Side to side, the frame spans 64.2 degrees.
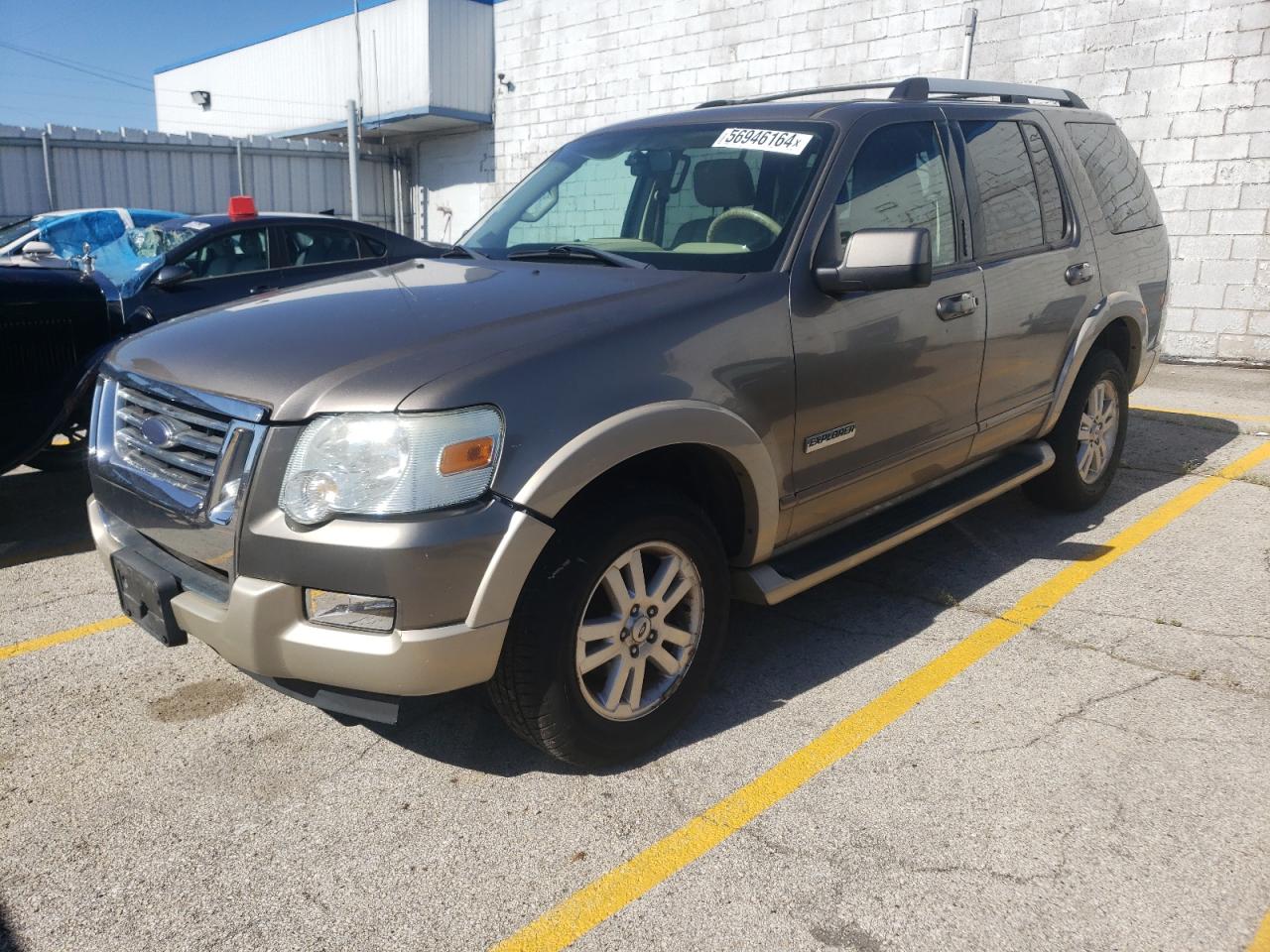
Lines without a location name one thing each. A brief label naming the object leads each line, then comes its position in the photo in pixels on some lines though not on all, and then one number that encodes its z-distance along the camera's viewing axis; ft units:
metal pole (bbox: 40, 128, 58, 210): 51.52
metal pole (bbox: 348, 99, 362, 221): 56.24
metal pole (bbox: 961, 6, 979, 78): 36.14
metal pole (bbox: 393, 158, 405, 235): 65.87
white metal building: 32.27
